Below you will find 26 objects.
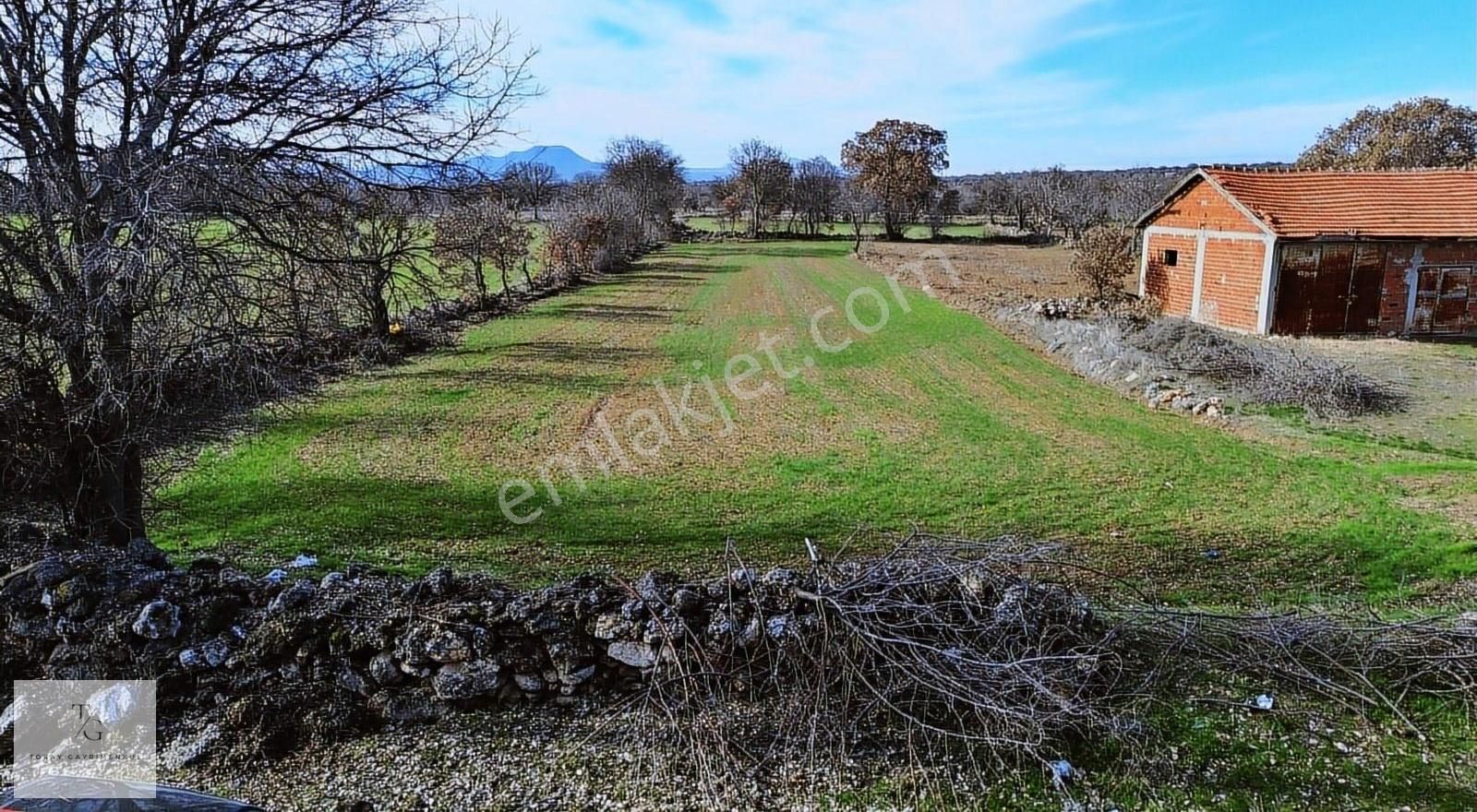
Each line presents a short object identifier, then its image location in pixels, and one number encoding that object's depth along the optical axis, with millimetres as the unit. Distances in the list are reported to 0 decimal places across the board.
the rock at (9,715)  3949
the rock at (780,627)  3998
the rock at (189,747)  3688
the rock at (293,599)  4312
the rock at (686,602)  4109
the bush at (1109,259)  23781
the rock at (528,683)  4082
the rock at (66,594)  4289
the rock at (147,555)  5344
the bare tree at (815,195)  65000
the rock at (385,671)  4043
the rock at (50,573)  4414
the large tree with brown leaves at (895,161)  57625
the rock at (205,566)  5289
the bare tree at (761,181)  62062
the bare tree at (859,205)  61525
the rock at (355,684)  4048
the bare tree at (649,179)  51625
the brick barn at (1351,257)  18172
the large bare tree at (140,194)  5066
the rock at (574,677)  4074
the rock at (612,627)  4051
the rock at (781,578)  4254
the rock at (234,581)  4566
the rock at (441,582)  4453
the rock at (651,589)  4145
